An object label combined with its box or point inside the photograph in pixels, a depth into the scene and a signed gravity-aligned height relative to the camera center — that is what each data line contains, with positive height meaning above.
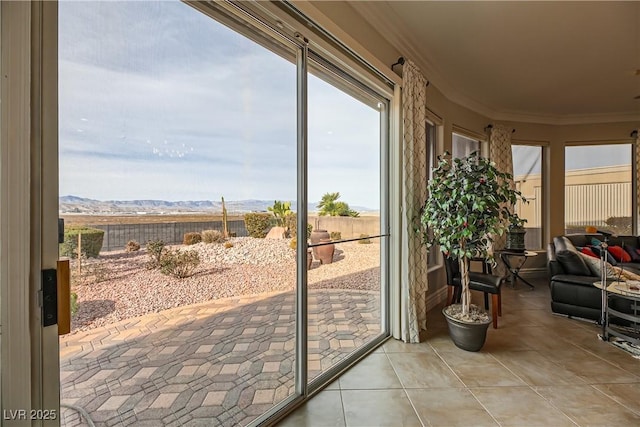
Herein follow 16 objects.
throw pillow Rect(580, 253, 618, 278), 3.43 -0.65
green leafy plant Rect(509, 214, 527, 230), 2.83 -0.07
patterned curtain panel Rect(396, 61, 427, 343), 2.92 +0.10
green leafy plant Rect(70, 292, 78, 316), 1.12 -0.34
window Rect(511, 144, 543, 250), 5.75 +0.50
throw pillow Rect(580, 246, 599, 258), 4.20 -0.56
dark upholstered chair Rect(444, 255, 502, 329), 3.23 -0.81
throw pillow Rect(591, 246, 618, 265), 4.32 -0.54
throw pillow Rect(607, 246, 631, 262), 4.39 -0.62
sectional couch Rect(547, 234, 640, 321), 3.35 -0.81
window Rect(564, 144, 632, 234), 5.52 +0.47
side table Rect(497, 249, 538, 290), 4.82 -0.84
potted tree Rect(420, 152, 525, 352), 2.61 +0.01
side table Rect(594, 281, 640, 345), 2.75 -0.99
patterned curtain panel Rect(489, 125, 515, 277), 5.20 +1.07
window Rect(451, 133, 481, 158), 4.73 +1.16
